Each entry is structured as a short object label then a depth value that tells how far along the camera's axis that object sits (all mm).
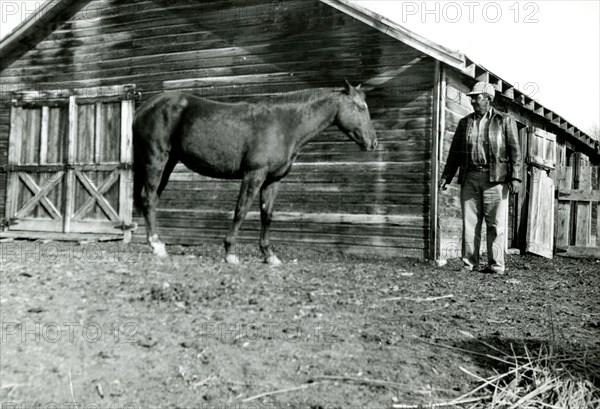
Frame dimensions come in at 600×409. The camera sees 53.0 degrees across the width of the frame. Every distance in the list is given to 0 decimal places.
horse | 6758
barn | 8633
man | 7137
